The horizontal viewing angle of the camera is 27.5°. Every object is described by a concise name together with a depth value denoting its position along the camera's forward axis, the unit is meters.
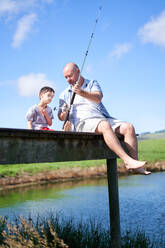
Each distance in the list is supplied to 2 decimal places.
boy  4.93
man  4.15
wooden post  5.13
